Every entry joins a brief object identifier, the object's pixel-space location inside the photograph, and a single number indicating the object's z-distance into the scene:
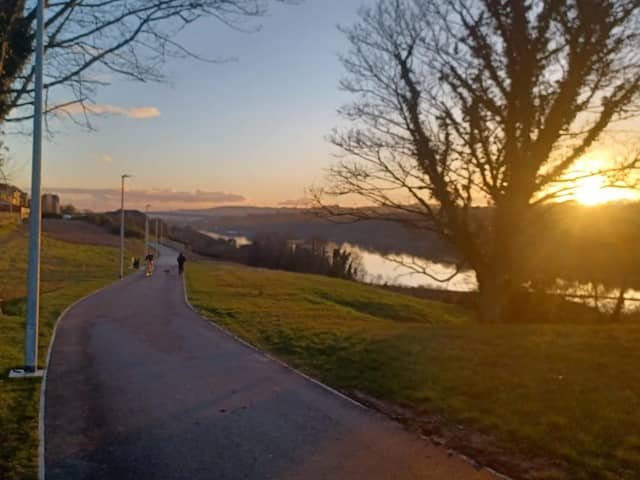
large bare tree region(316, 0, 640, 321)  13.96
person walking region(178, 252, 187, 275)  36.81
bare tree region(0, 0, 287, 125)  11.24
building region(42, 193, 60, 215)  97.06
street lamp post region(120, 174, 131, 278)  34.99
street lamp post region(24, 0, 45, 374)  9.20
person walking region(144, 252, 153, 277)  36.74
